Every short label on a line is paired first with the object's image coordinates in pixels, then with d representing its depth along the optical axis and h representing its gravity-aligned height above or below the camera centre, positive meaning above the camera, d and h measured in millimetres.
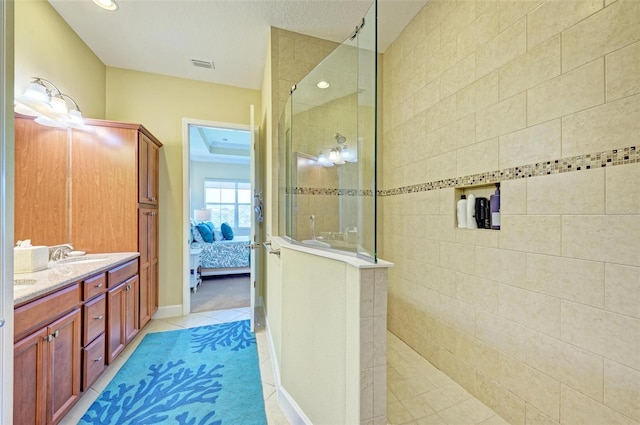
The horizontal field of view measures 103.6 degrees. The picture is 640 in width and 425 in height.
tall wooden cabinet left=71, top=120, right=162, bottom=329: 2178 +202
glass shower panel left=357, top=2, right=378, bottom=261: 1125 +417
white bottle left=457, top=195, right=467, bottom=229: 1760 +3
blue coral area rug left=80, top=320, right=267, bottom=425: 1487 -1211
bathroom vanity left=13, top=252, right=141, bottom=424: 1138 -678
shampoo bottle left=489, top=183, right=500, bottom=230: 1537 +28
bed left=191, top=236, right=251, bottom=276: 4426 -818
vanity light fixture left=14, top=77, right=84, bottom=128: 1728 +767
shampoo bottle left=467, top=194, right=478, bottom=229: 1700 +10
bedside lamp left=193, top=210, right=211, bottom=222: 5934 -74
